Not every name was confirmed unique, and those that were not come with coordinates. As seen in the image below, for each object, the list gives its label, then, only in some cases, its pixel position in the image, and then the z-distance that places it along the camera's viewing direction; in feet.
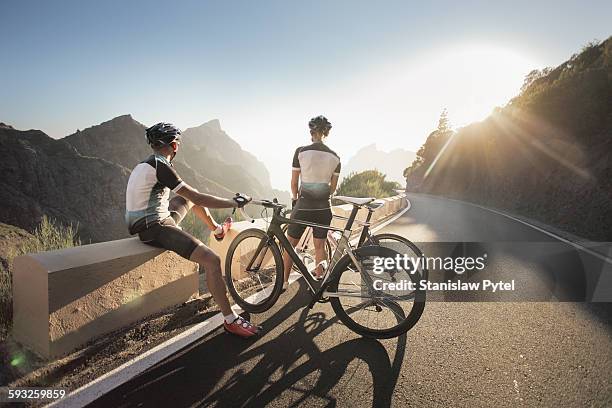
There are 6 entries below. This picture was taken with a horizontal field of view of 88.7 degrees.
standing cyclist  13.23
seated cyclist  9.88
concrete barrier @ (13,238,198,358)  8.63
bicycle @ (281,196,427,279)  11.13
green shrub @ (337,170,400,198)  83.40
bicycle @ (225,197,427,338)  10.11
